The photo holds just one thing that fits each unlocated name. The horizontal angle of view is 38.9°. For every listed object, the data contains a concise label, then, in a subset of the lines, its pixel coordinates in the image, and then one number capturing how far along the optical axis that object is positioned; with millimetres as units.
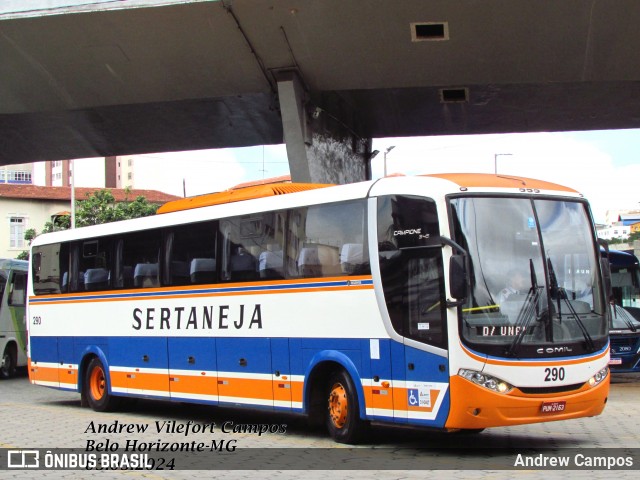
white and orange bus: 9516
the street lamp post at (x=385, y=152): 51075
